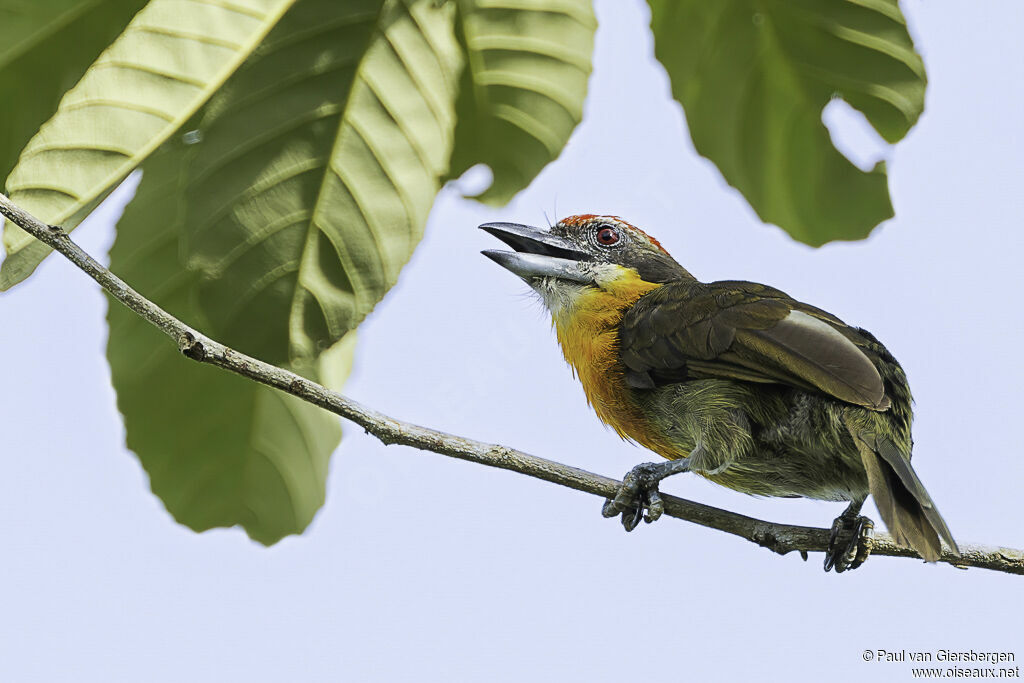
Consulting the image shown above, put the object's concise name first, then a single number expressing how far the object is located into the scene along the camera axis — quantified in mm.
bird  5141
